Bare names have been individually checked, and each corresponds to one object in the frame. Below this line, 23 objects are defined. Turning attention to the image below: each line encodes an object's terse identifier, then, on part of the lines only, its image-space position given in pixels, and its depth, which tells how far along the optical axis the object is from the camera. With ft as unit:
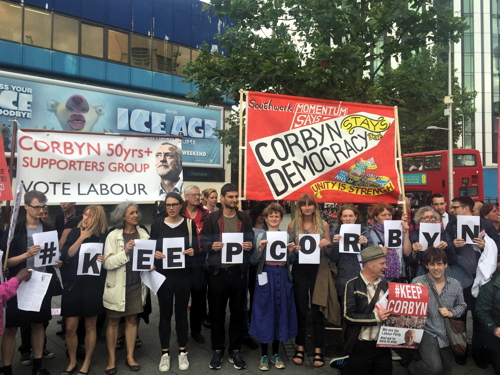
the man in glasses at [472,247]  16.16
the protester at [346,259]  16.25
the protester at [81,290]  14.84
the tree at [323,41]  19.85
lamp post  74.86
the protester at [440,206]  18.86
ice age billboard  68.49
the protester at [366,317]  12.17
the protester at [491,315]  14.05
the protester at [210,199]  23.40
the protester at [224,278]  16.01
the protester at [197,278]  16.80
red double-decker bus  77.56
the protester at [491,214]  19.24
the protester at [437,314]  13.38
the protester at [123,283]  15.11
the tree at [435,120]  97.91
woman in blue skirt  15.75
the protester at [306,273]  16.26
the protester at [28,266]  13.91
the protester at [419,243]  16.39
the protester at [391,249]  16.66
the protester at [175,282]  15.71
